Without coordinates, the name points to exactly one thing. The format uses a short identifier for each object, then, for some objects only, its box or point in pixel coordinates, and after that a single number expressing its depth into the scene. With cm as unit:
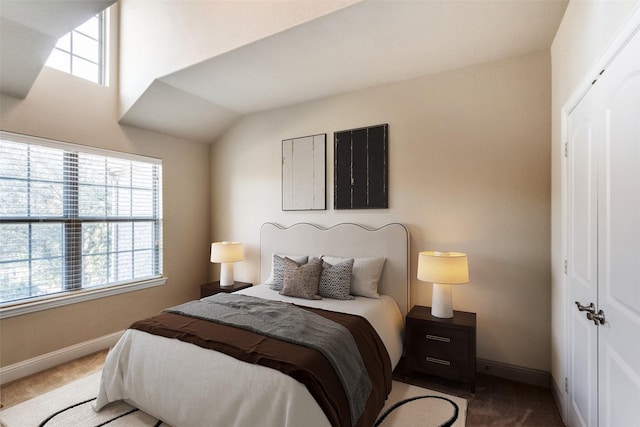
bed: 153
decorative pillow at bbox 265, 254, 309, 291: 313
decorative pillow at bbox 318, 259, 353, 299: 280
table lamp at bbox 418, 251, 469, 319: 241
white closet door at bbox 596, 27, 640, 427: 115
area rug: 203
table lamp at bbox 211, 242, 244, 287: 368
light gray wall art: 351
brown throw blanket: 156
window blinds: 265
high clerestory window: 305
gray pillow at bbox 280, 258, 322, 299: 279
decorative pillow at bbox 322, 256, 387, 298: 287
